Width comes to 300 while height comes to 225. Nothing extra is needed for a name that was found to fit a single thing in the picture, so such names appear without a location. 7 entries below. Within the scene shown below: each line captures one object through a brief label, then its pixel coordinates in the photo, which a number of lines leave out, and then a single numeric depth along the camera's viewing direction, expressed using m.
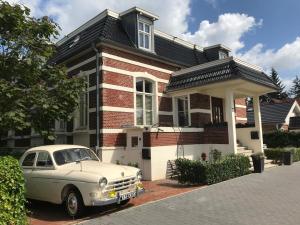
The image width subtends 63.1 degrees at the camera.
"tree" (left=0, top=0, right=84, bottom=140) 7.01
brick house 10.78
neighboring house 22.90
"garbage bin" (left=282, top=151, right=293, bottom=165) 12.74
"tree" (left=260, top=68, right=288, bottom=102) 44.33
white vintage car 5.93
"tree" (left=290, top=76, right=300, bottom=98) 58.28
